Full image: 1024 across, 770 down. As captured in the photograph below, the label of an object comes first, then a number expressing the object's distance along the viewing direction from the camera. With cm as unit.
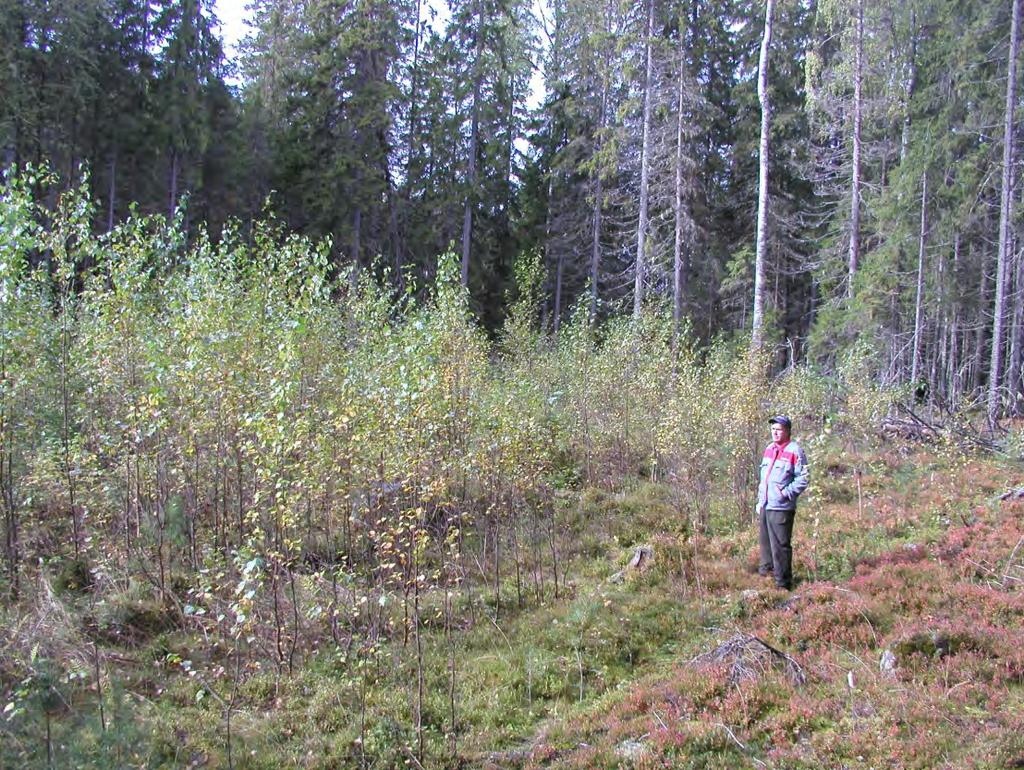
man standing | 742
